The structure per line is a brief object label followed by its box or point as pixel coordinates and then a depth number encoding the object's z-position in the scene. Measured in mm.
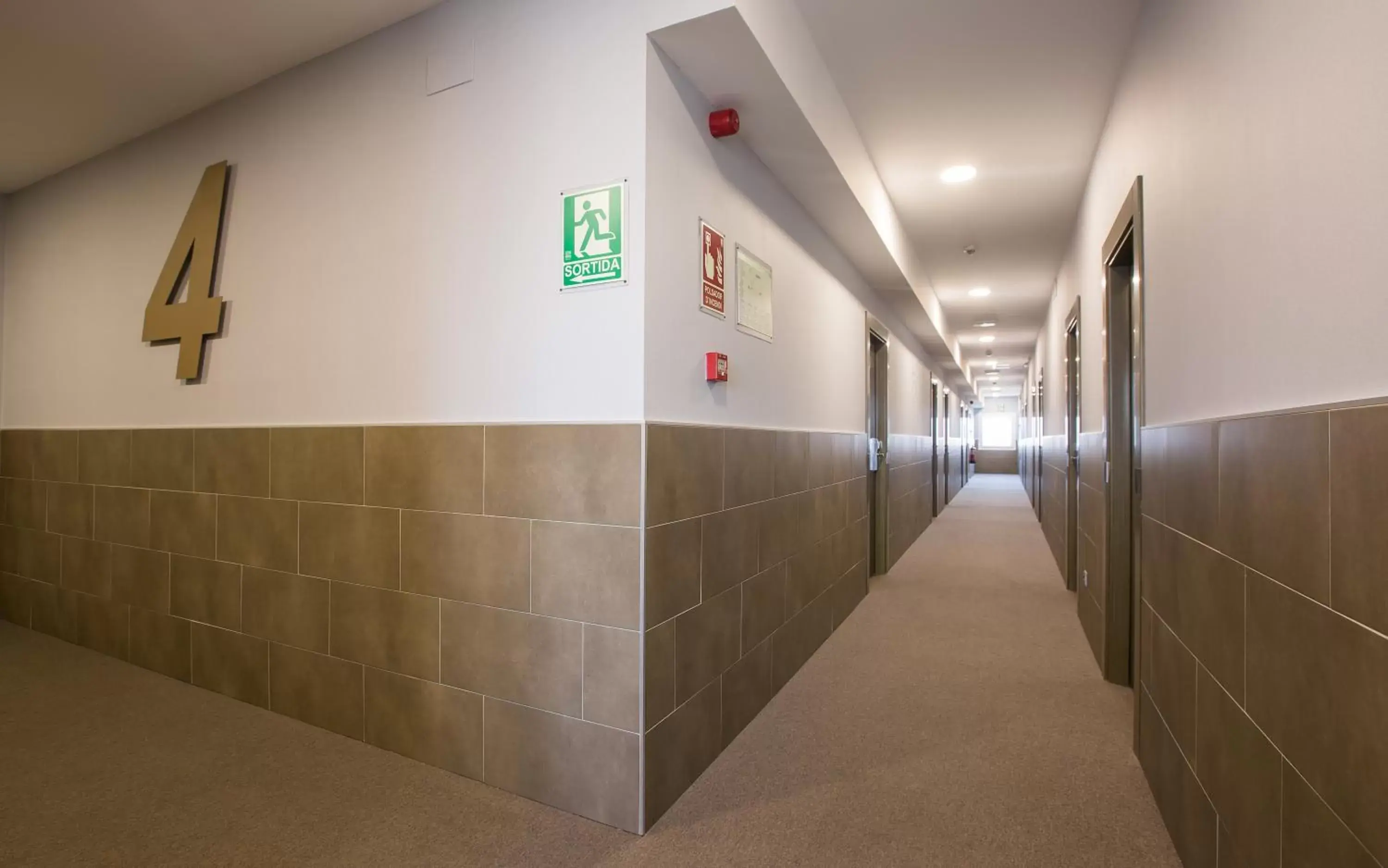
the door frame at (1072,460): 5023
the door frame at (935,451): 9930
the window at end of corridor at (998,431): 26703
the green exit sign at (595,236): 2031
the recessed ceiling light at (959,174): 4031
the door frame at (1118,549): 3209
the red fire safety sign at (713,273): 2414
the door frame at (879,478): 5859
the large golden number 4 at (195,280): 2988
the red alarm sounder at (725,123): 2445
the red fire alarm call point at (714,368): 2387
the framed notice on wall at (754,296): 2736
